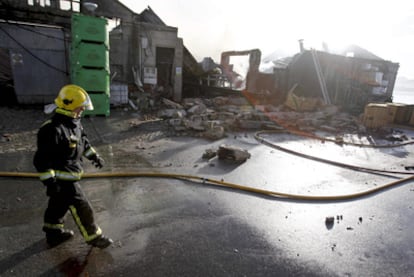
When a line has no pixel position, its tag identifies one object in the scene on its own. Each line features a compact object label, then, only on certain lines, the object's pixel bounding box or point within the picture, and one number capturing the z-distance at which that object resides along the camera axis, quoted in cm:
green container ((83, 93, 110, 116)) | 825
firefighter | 229
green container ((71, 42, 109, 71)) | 781
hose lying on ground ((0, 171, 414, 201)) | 407
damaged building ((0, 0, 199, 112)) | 948
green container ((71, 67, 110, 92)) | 784
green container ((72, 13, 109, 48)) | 763
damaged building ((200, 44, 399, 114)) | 1702
